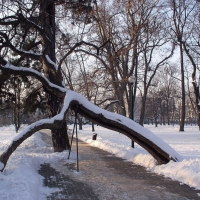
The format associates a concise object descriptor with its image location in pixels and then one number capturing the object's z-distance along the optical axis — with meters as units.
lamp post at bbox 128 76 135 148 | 15.38
